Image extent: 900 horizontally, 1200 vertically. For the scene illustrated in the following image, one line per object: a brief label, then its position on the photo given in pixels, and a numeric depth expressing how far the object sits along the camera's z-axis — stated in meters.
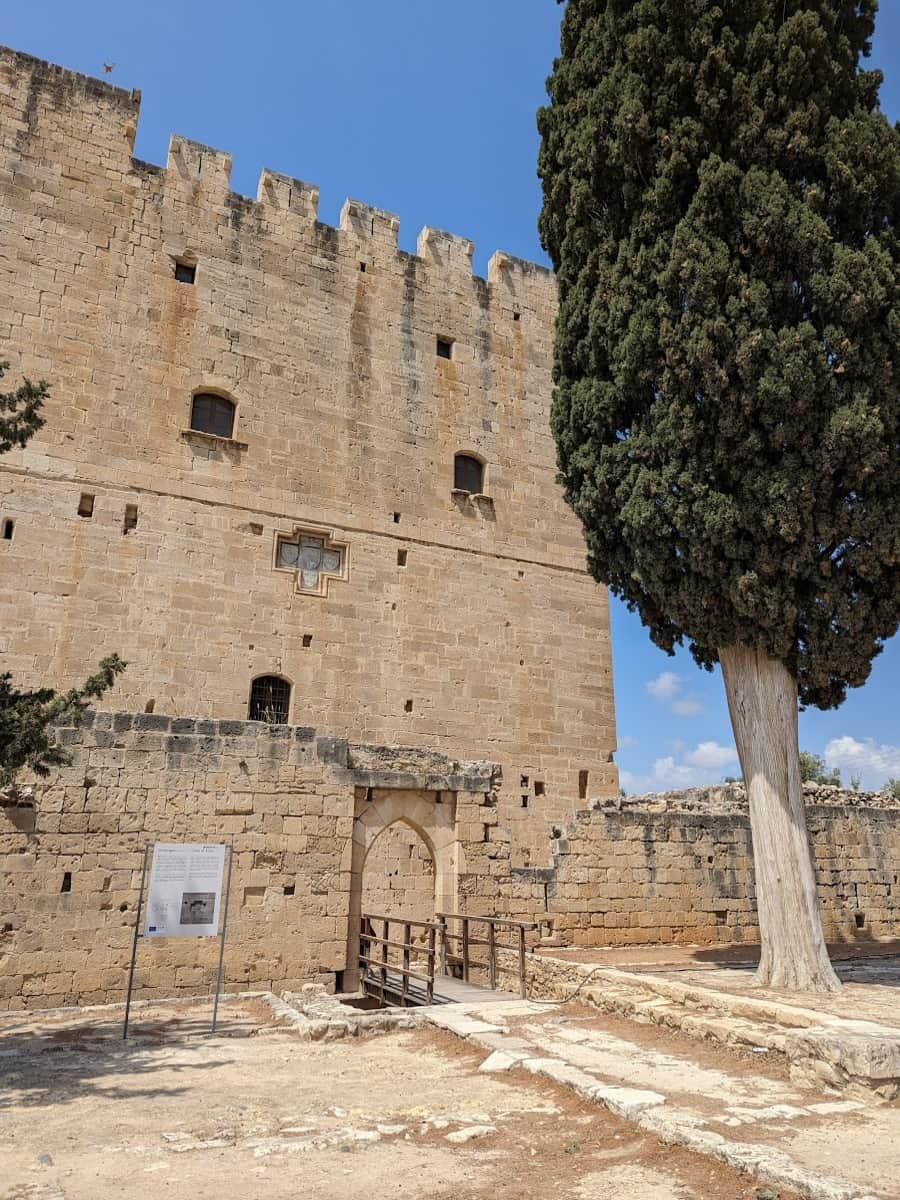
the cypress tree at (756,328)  9.48
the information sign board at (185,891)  7.59
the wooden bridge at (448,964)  9.20
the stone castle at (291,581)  9.94
